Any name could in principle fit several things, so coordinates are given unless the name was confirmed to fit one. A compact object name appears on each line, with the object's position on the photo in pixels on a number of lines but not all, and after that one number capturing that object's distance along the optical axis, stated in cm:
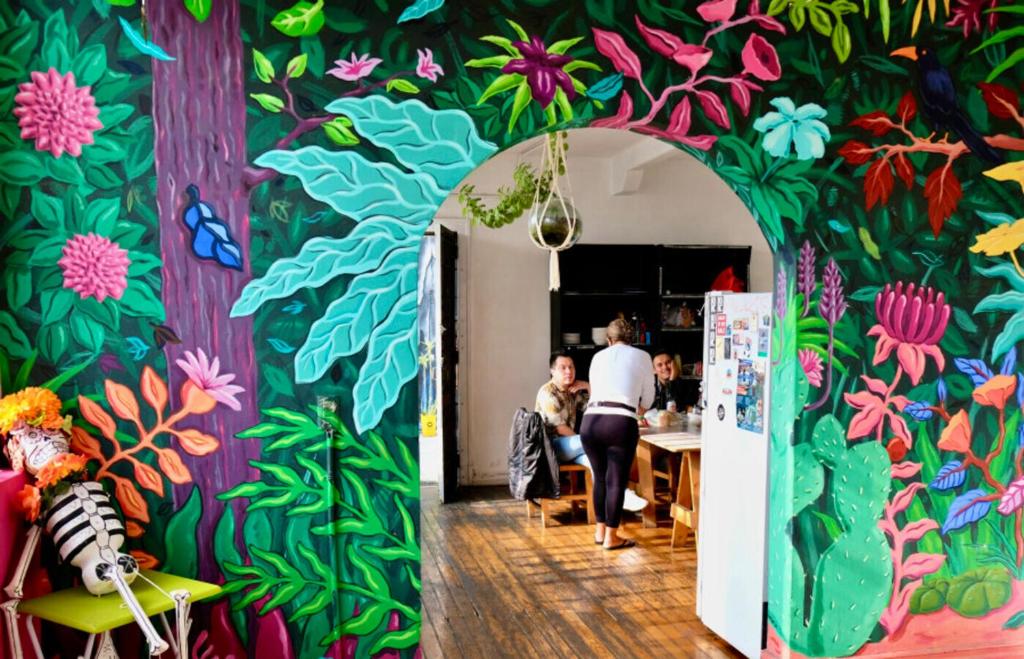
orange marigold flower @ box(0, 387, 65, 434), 283
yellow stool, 266
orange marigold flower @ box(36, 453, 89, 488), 280
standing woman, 584
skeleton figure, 282
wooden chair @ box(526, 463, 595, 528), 672
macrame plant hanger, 519
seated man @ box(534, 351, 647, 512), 679
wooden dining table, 584
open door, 730
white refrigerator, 400
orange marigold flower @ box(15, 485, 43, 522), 278
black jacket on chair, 640
